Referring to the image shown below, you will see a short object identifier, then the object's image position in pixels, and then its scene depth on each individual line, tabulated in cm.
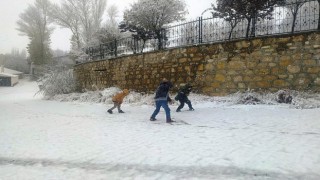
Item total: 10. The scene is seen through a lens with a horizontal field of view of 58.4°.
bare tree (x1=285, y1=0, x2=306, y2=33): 1099
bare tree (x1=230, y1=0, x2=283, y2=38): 1145
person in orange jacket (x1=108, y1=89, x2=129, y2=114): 1113
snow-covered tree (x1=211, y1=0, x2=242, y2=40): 1192
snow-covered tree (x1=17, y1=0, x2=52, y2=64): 4538
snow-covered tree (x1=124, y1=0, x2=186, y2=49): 1489
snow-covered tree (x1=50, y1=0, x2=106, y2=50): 3303
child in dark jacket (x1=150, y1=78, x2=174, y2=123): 888
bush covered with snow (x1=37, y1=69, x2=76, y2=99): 2017
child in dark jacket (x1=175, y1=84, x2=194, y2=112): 1040
